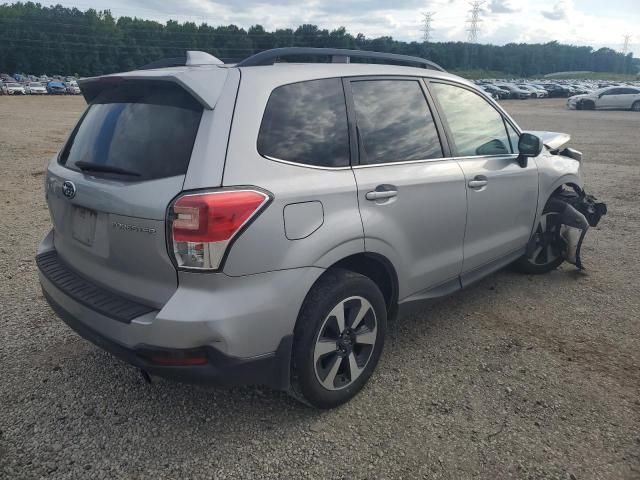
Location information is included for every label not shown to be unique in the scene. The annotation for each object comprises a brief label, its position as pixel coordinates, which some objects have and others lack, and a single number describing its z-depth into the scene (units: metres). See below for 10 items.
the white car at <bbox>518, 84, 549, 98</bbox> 49.75
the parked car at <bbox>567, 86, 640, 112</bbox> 33.03
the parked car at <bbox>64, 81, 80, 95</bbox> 57.50
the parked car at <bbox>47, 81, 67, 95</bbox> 56.84
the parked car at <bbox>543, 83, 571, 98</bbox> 53.00
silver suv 2.22
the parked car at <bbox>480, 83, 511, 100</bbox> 44.74
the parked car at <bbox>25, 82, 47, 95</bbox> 53.81
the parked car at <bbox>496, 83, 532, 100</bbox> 48.03
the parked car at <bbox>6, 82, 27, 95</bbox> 51.41
